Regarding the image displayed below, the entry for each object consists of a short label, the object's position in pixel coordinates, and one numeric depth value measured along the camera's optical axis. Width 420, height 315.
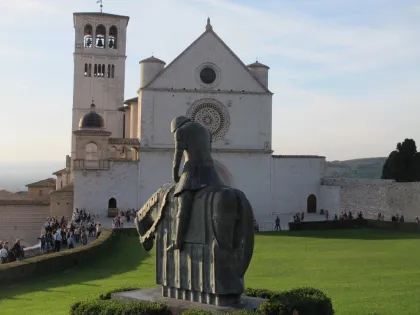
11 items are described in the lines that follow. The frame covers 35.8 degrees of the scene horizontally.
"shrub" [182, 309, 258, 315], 9.19
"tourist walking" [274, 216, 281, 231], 41.53
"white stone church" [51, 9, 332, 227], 48.38
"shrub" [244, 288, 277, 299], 11.31
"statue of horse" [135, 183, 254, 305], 9.88
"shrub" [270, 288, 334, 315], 9.68
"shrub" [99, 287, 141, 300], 11.59
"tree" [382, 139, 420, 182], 60.91
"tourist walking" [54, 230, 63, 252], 27.09
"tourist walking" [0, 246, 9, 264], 23.42
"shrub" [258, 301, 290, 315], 9.48
